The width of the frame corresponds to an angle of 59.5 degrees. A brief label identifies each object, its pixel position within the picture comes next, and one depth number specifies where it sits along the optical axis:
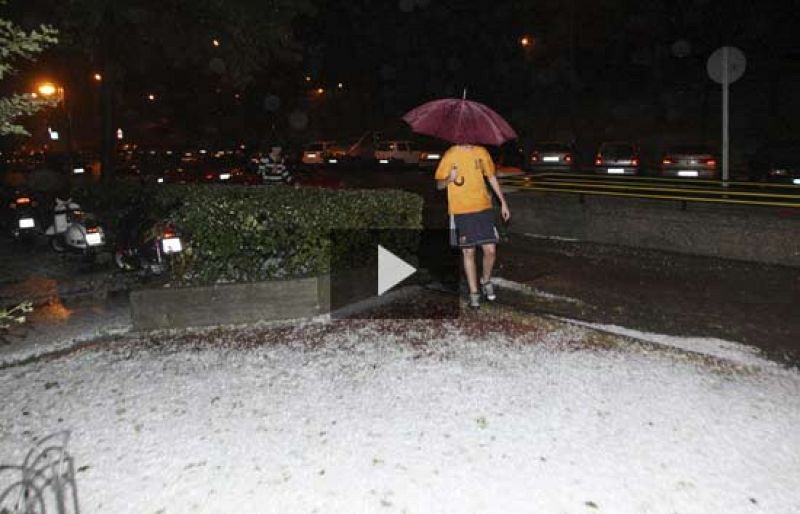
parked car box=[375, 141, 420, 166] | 34.47
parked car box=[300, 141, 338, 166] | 36.44
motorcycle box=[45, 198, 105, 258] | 11.41
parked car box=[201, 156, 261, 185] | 20.91
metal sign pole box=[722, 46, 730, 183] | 10.98
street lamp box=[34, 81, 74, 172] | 18.08
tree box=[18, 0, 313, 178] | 12.97
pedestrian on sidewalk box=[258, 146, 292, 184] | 15.20
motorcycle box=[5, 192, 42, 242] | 13.48
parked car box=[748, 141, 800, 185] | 21.72
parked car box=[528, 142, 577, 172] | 26.97
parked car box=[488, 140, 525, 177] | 30.02
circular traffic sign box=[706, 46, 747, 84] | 11.22
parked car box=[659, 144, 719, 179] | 23.00
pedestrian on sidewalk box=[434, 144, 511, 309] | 7.25
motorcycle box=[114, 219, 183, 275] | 9.88
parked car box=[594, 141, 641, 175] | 24.41
